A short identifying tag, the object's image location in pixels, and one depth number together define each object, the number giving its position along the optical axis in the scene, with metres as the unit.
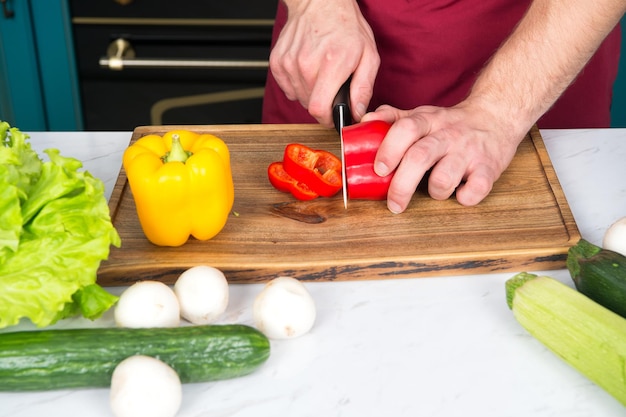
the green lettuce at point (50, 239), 1.14
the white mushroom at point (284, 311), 1.23
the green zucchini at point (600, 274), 1.20
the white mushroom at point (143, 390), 1.06
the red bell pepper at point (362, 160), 1.54
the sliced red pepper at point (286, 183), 1.57
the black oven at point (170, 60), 2.77
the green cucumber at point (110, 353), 1.12
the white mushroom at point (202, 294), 1.26
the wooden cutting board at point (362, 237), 1.40
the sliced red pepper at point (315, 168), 1.57
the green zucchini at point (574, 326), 1.09
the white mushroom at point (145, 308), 1.21
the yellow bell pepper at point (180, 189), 1.38
